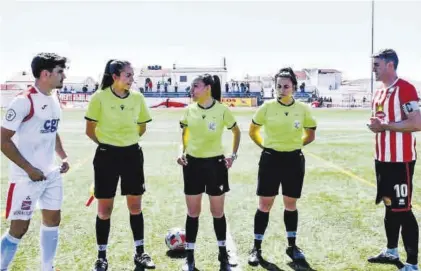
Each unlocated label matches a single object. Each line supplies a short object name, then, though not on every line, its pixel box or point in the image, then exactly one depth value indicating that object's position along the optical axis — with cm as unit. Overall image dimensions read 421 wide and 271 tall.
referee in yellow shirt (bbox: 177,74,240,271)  525
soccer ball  581
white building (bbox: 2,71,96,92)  9262
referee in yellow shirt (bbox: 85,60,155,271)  518
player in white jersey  421
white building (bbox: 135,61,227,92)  8419
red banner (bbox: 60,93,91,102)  5986
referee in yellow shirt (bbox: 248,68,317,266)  552
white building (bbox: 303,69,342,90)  10244
